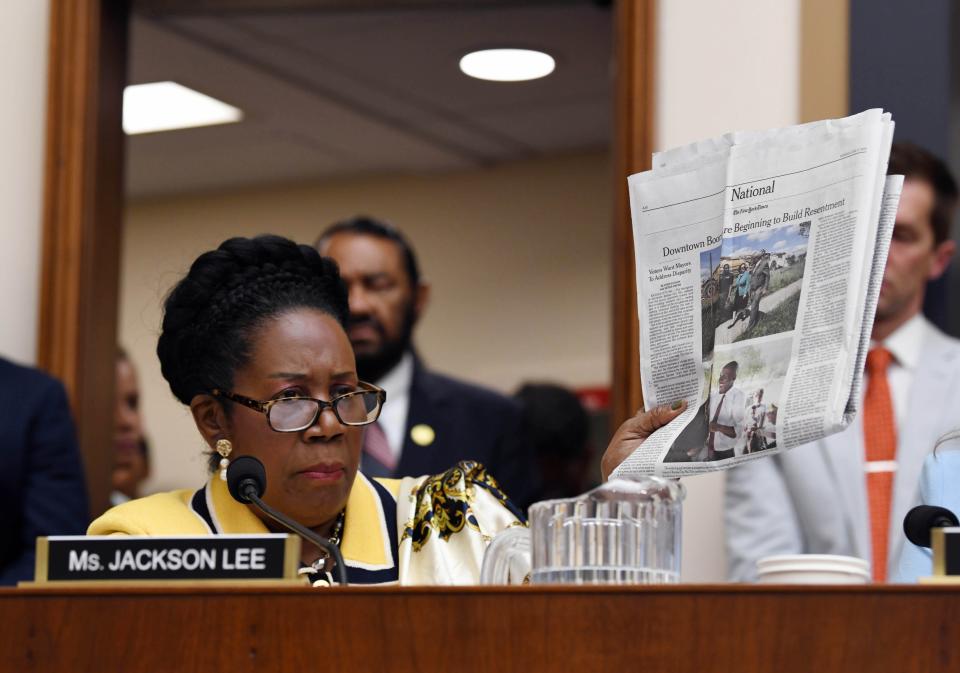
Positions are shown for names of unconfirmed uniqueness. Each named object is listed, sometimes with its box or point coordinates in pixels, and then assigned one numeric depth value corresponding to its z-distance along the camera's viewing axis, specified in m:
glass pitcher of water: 2.92
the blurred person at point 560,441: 10.24
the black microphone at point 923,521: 3.13
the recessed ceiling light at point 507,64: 10.41
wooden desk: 2.58
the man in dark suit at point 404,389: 8.04
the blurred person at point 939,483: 4.11
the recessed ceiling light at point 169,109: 11.61
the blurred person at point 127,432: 10.16
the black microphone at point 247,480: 3.86
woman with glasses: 4.44
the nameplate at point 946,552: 2.72
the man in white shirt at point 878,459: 6.02
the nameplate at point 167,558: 2.82
